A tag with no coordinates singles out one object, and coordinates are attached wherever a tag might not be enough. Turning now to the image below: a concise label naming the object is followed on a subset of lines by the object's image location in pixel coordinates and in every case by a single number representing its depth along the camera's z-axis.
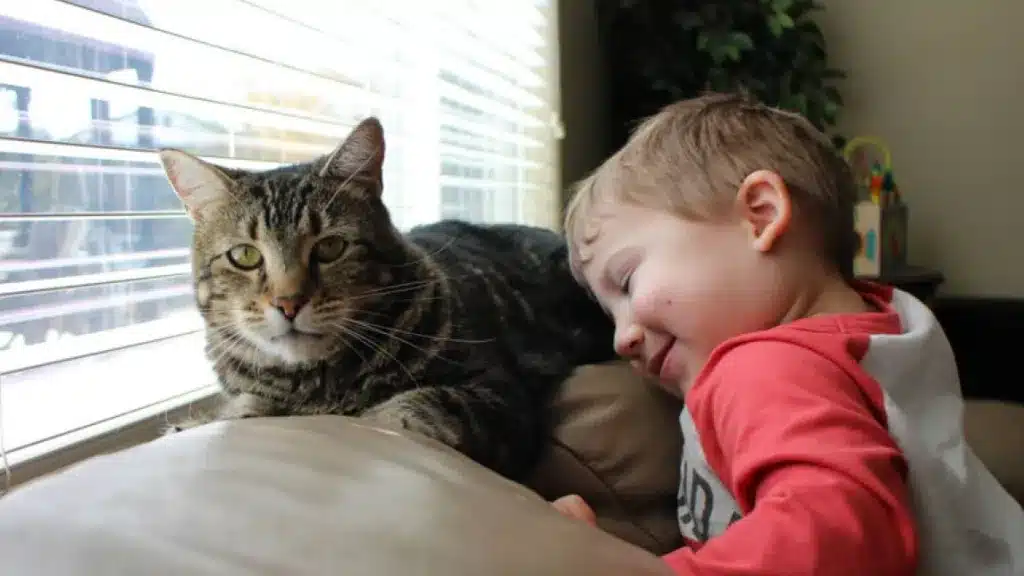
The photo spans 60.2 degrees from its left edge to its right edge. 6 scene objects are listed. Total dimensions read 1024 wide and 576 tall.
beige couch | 0.47
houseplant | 2.63
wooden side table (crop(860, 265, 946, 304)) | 2.50
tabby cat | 0.97
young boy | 0.66
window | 0.92
